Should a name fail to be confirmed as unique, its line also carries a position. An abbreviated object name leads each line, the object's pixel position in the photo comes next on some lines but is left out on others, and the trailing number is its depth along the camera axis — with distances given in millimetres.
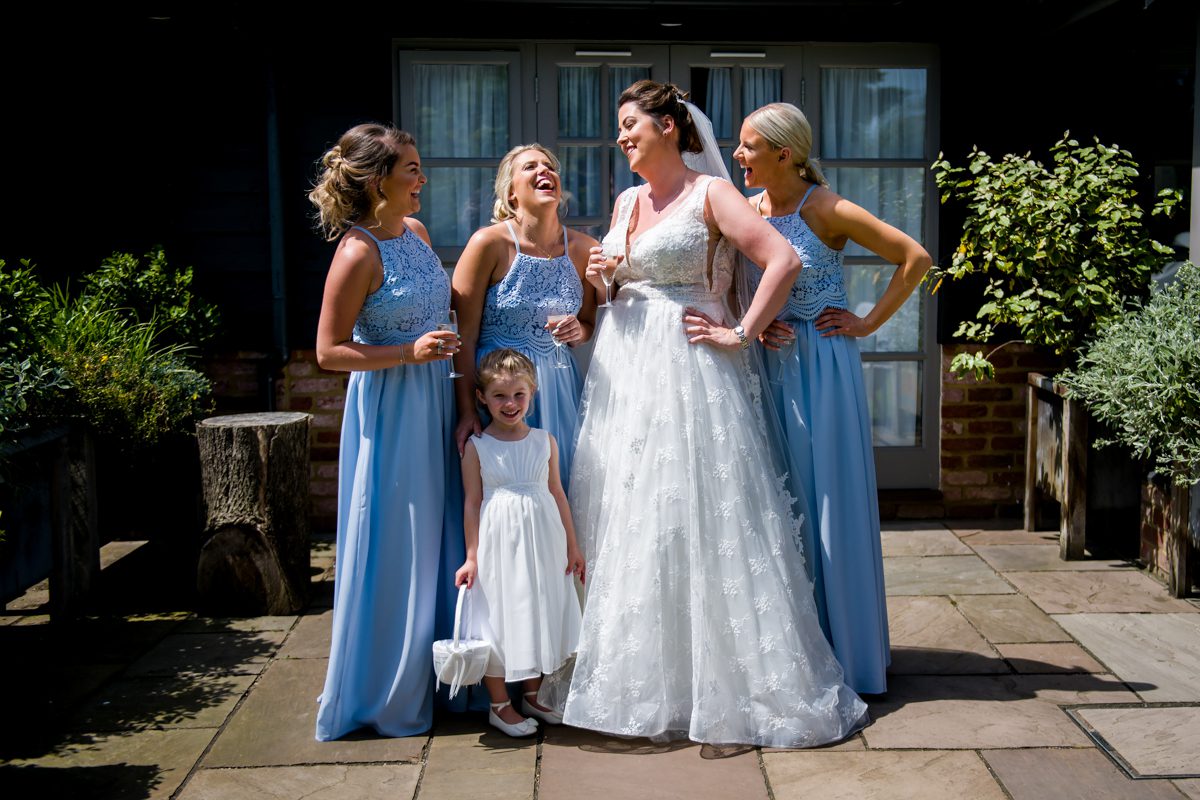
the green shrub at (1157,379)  4344
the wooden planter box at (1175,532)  4562
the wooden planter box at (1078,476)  5168
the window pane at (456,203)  5828
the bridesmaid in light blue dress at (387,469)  3342
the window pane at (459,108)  5785
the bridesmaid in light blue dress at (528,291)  3457
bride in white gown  3236
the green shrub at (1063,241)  5152
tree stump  4477
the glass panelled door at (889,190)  5898
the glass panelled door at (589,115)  5773
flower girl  3234
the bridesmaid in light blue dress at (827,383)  3564
